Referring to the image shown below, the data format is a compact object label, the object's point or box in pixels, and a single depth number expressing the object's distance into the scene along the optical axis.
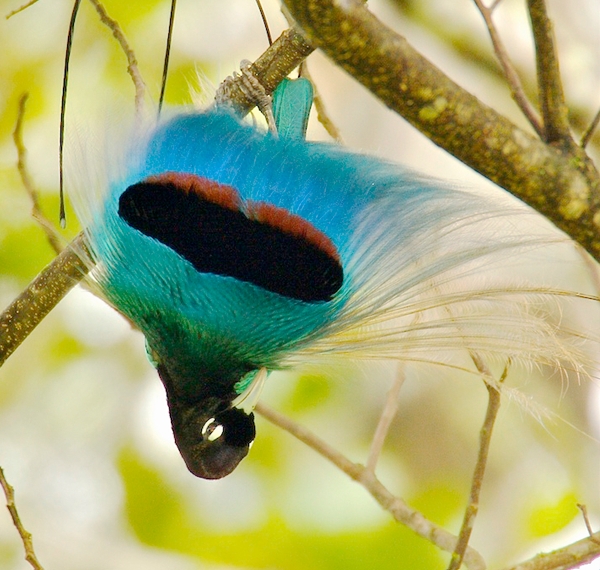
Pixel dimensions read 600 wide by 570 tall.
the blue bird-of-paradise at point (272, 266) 5.22
